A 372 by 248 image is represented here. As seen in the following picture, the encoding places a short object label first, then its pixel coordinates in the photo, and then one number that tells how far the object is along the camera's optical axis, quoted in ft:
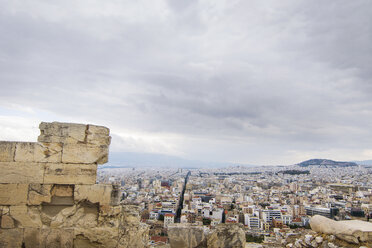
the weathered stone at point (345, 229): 18.11
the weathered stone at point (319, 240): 18.88
